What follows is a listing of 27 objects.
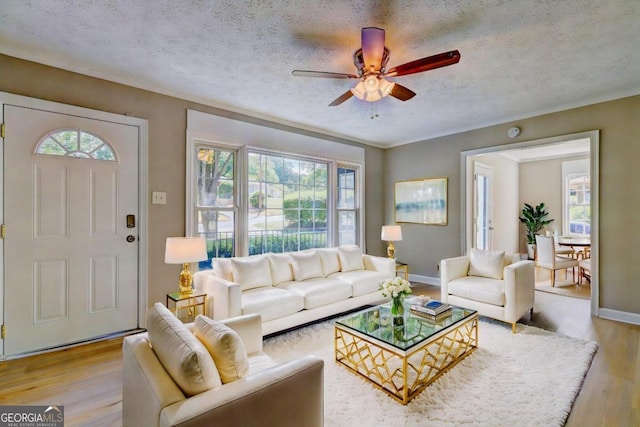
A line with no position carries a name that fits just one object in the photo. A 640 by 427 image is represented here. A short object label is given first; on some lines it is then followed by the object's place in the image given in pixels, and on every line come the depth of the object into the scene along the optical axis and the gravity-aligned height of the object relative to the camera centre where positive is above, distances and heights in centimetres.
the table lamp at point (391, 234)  454 -31
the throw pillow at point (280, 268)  341 -63
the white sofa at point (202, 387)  109 -69
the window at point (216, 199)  361 +19
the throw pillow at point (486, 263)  355 -60
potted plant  701 -16
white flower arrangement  242 -61
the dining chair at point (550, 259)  493 -76
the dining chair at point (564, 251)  550 -68
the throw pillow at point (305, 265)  356 -63
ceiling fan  197 +105
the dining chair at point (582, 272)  477 -99
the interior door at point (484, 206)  558 +17
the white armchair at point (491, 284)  305 -79
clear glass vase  245 -79
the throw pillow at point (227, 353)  129 -62
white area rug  179 -122
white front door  253 -14
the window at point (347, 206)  516 +14
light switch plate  320 +18
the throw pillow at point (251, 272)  310 -63
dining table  518 -51
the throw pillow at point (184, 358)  116 -59
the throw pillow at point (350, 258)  401 -61
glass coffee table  204 -105
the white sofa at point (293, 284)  278 -79
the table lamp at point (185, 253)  273 -37
